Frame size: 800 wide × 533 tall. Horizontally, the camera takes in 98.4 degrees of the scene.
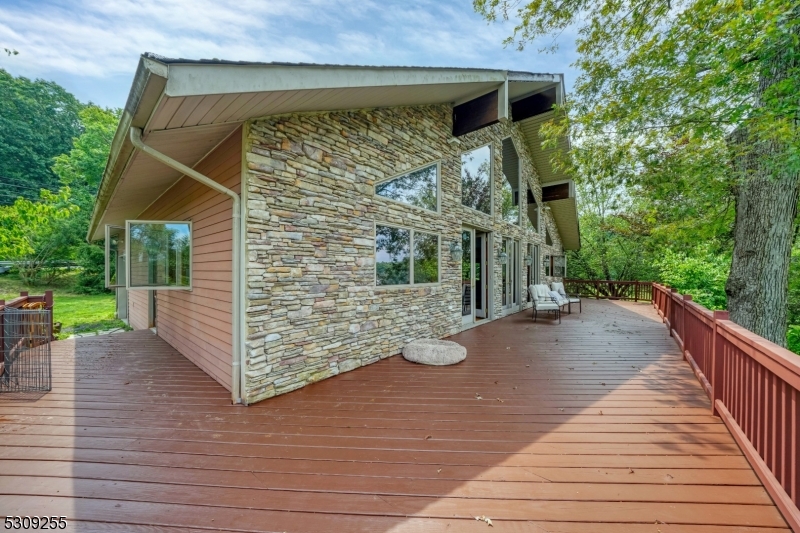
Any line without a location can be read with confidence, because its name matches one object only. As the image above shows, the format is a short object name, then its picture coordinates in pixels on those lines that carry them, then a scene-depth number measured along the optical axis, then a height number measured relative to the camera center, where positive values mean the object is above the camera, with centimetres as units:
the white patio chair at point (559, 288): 1141 -75
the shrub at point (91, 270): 1745 -27
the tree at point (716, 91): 335 +207
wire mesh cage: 408 -130
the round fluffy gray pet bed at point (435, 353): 491 -127
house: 324 +83
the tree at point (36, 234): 1195 +130
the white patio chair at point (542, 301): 893 -93
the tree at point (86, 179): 1728 +482
